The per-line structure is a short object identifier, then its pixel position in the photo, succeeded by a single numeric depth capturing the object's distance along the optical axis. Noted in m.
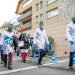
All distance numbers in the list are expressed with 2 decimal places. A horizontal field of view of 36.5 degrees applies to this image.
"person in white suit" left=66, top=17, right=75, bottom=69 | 4.13
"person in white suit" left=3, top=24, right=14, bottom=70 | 4.41
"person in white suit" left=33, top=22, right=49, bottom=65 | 4.86
